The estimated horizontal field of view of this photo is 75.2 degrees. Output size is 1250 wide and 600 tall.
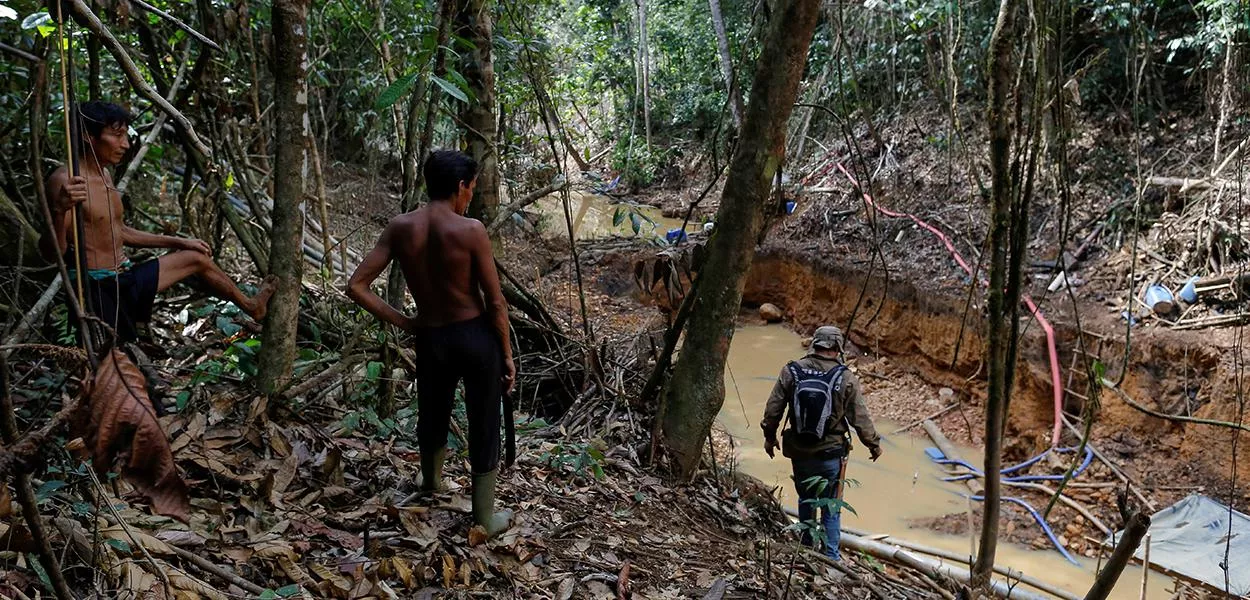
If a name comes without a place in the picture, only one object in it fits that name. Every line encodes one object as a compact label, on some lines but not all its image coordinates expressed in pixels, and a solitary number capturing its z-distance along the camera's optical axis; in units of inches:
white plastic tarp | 249.1
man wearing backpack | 211.2
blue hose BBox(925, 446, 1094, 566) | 285.8
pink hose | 330.0
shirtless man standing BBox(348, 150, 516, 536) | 120.8
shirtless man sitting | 127.7
